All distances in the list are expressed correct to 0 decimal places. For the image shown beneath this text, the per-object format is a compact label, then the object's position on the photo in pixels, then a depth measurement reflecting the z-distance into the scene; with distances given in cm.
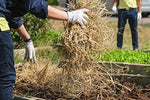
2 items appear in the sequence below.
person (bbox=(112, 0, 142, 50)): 795
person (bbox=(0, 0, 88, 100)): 315
